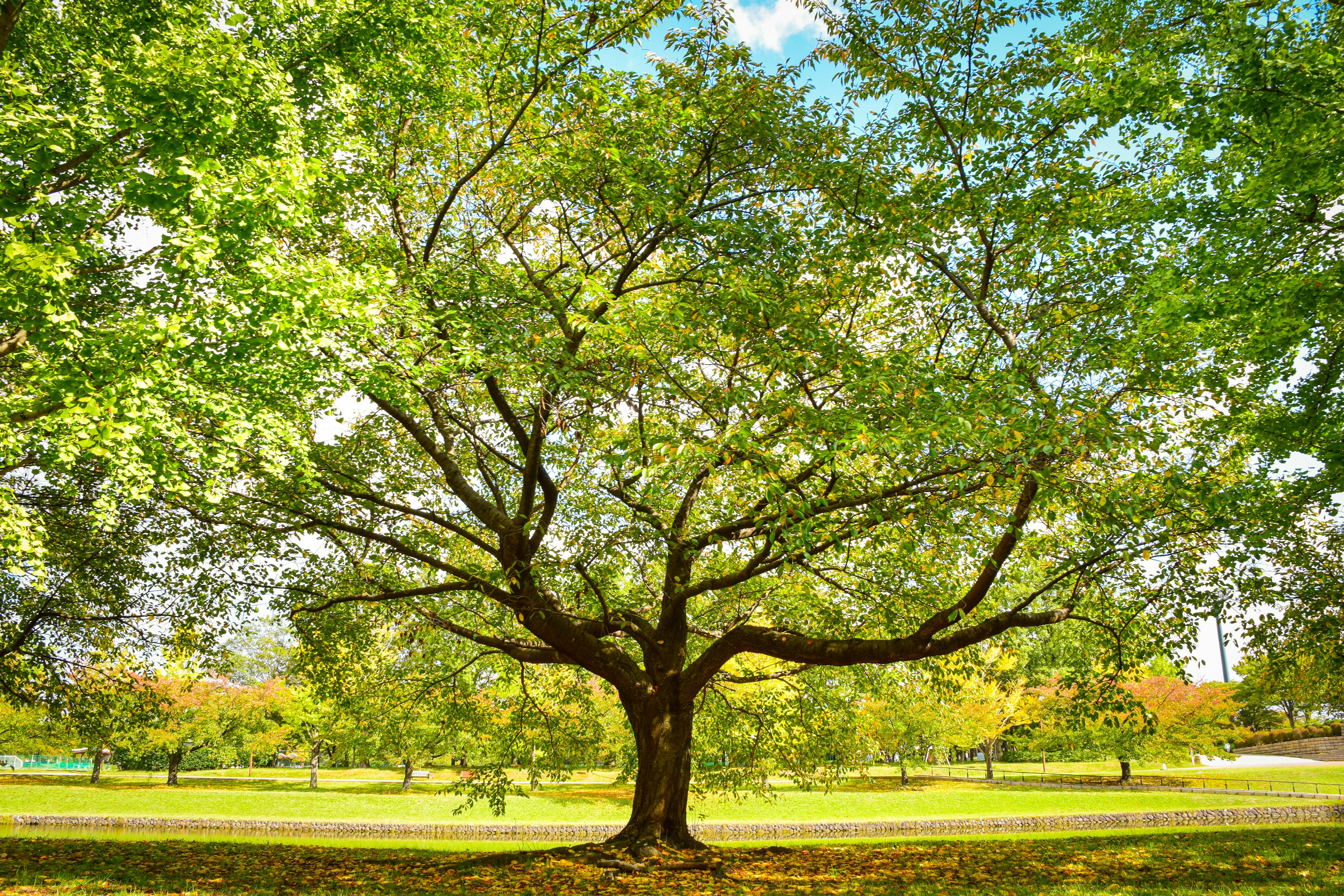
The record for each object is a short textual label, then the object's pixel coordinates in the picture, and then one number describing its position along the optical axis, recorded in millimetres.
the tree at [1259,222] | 10445
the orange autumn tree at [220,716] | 39469
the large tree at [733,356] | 9633
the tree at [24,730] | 32125
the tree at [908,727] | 35719
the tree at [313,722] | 34469
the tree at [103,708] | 16203
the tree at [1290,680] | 16531
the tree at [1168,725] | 34875
